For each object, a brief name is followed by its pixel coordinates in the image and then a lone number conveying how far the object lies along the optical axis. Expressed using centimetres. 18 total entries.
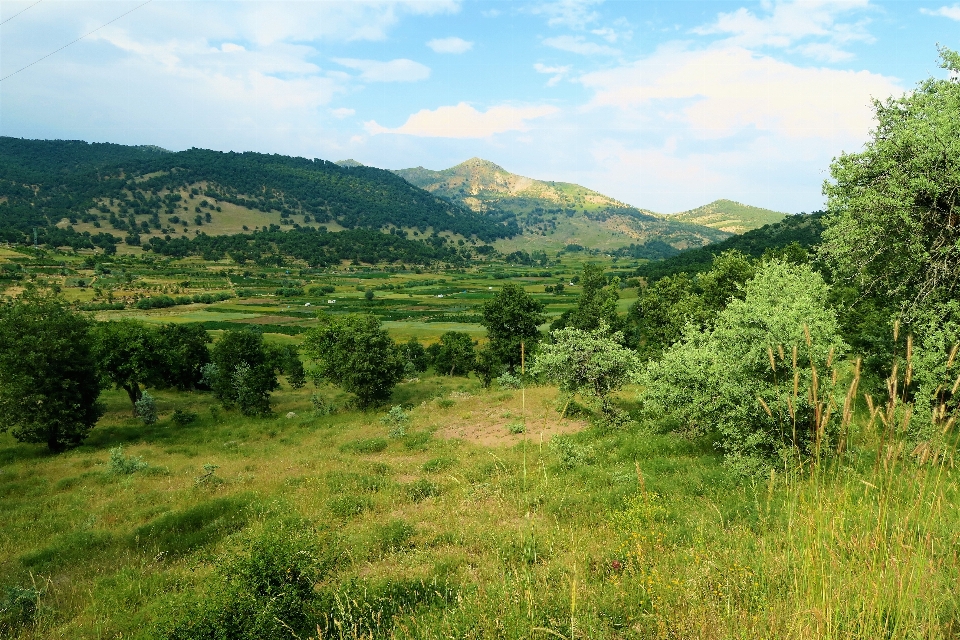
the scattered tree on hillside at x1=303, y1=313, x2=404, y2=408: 4244
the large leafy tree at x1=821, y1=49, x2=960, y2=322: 1480
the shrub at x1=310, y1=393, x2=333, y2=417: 4221
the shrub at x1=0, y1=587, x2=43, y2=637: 1009
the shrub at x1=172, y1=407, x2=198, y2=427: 4106
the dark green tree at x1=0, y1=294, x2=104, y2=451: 3120
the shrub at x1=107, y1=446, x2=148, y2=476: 2488
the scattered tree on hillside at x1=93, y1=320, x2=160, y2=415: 4303
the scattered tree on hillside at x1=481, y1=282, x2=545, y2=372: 4581
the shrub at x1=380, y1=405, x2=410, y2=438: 3134
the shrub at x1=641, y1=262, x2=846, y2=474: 1223
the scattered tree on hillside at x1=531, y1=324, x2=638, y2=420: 2397
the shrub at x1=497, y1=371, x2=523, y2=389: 3739
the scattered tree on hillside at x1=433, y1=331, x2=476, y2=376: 7406
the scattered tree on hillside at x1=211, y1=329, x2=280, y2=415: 4395
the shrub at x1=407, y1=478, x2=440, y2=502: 1645
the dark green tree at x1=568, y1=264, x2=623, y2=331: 5481
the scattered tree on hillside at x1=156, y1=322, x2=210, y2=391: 5053
